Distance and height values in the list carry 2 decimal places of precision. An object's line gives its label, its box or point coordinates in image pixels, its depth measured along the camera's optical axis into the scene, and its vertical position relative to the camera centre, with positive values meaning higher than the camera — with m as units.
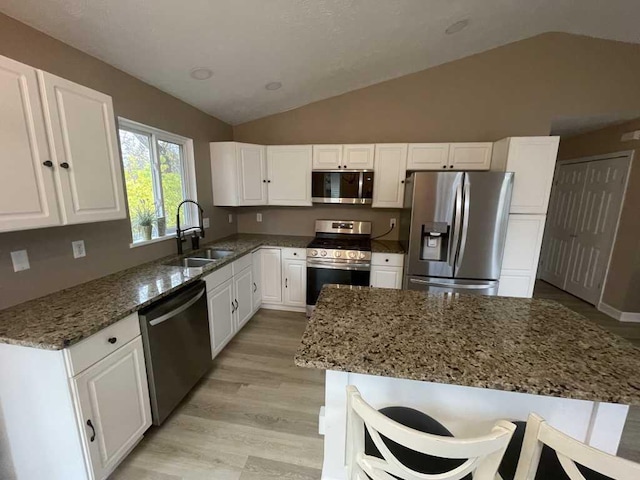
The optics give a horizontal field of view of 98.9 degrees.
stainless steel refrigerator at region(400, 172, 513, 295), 2.57 -0.29
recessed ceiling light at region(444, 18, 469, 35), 2.39 +1.54
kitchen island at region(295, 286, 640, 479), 0.93 -0.59
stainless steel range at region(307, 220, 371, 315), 3.09 -0.75
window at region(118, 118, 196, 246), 2.28 +0.18
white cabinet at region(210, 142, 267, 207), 3.27 +0.30
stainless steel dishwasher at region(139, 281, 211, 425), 1.62 -0.98
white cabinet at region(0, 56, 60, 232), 1.18 +0.18
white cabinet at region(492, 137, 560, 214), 2.65 +0.32
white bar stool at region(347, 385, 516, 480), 0.66 -0.67
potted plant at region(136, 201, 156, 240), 2.36 -0.21
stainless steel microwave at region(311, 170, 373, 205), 3.28 +0.15
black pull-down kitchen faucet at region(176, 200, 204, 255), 2.62 -0.38
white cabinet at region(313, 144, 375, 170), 3.27 +0.50
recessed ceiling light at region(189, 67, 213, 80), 2.29 +1.04
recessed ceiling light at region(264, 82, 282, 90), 2.82 +1.16
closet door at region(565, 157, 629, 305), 3.51 -0.32
